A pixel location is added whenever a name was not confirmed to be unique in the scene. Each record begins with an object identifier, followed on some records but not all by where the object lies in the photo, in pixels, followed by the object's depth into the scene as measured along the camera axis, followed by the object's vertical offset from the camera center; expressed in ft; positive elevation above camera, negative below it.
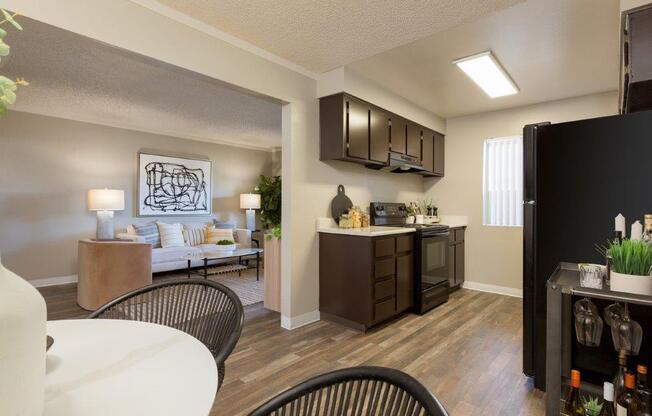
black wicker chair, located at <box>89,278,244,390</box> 4.18 -1.37
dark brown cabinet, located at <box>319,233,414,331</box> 9.82 -2.21
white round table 2.25 -1.34
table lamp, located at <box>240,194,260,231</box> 23.03 +0.51
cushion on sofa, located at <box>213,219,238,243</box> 21.30 -1.10
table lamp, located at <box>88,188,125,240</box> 14.74 +0.03
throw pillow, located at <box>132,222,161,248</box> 17.54 -1.34
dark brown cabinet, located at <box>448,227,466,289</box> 13.97 -2.14
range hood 12.66 +1.81
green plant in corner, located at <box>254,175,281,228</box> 11.68 +0.30
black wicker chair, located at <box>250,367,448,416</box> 2.35 -1.41
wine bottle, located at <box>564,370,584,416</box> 4.55 -2.72
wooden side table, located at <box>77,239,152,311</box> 12.00 -2.32
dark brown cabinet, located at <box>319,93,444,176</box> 10.60 +2.74
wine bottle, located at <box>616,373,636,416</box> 3.97 -2.39
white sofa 16.69 -2.43
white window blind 14.07 +1.20
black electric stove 11.57 -1.74
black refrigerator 5.30 +0.31
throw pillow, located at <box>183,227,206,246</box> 19.39 -1.65
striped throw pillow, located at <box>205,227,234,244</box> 20.04 -1.65
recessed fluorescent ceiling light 9.55 +4.35
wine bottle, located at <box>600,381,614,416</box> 4.03 -2.48
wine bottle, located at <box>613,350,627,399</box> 4.14 -2.13
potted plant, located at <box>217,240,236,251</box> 18.22 -2.08
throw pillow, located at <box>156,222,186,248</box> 18.11 -1.51
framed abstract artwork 18.58 +1.37
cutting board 11.62 +0.16
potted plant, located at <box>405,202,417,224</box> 14.49 -0.19
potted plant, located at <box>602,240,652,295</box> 3.95 -0.71
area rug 13.60 -3.67
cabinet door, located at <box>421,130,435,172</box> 14.56 +2.61
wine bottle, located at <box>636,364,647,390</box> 3.94 -2.11
